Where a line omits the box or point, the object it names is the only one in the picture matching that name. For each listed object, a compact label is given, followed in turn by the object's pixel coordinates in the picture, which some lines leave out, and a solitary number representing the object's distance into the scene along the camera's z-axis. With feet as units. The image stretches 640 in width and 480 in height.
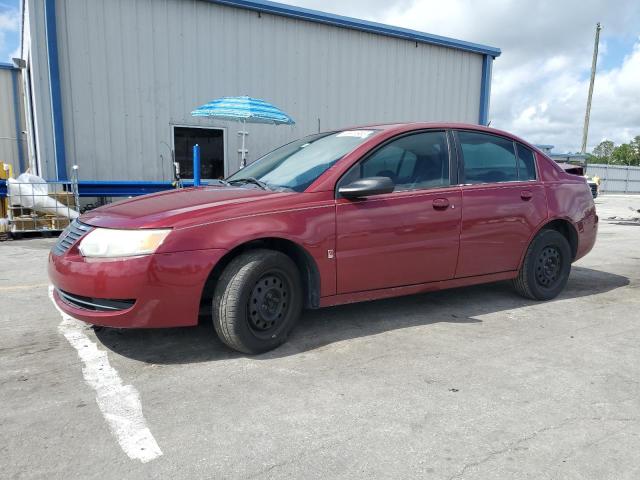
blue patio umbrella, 28.32
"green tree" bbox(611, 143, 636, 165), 213.46
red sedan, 9.48
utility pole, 100.78
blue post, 28.27
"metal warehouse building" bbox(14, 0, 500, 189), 30.66
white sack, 26.55
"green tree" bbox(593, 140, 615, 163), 272.92
